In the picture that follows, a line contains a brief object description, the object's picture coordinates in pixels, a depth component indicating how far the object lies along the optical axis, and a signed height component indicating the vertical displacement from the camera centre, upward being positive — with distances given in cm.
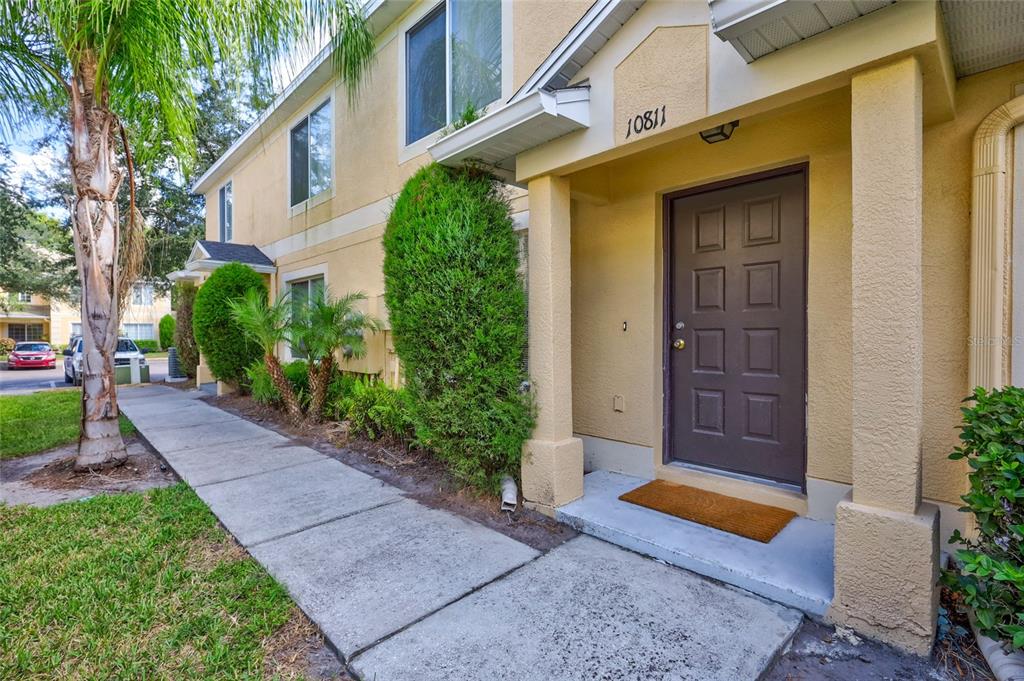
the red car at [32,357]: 1953 -82
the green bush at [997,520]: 190 -77
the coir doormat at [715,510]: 318 -127
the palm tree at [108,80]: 429 +255
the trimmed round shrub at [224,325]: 919 +20
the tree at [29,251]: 1569 +332
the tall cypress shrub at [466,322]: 366 +10
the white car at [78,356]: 1384 -57
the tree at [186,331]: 1216 +12
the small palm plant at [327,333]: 663 +3
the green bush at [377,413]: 541 -93
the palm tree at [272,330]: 712 +8
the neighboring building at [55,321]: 3103 +106
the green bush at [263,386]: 774 -82
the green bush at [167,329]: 2230 +33
